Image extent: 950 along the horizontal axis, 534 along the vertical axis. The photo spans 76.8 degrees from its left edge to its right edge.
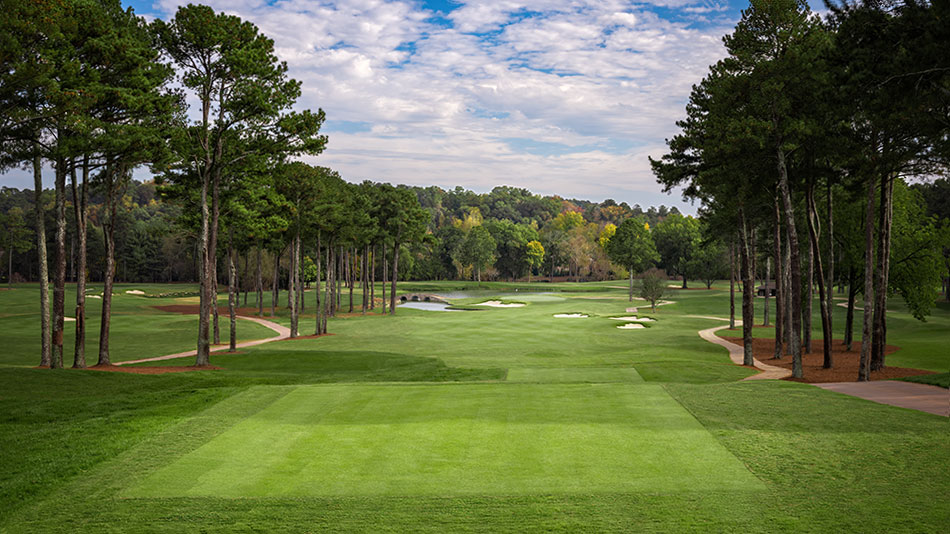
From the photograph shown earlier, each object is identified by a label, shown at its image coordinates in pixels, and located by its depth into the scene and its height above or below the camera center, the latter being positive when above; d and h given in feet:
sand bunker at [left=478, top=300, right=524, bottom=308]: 232.47 -15.51
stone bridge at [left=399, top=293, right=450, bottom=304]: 287.05 -16.26
